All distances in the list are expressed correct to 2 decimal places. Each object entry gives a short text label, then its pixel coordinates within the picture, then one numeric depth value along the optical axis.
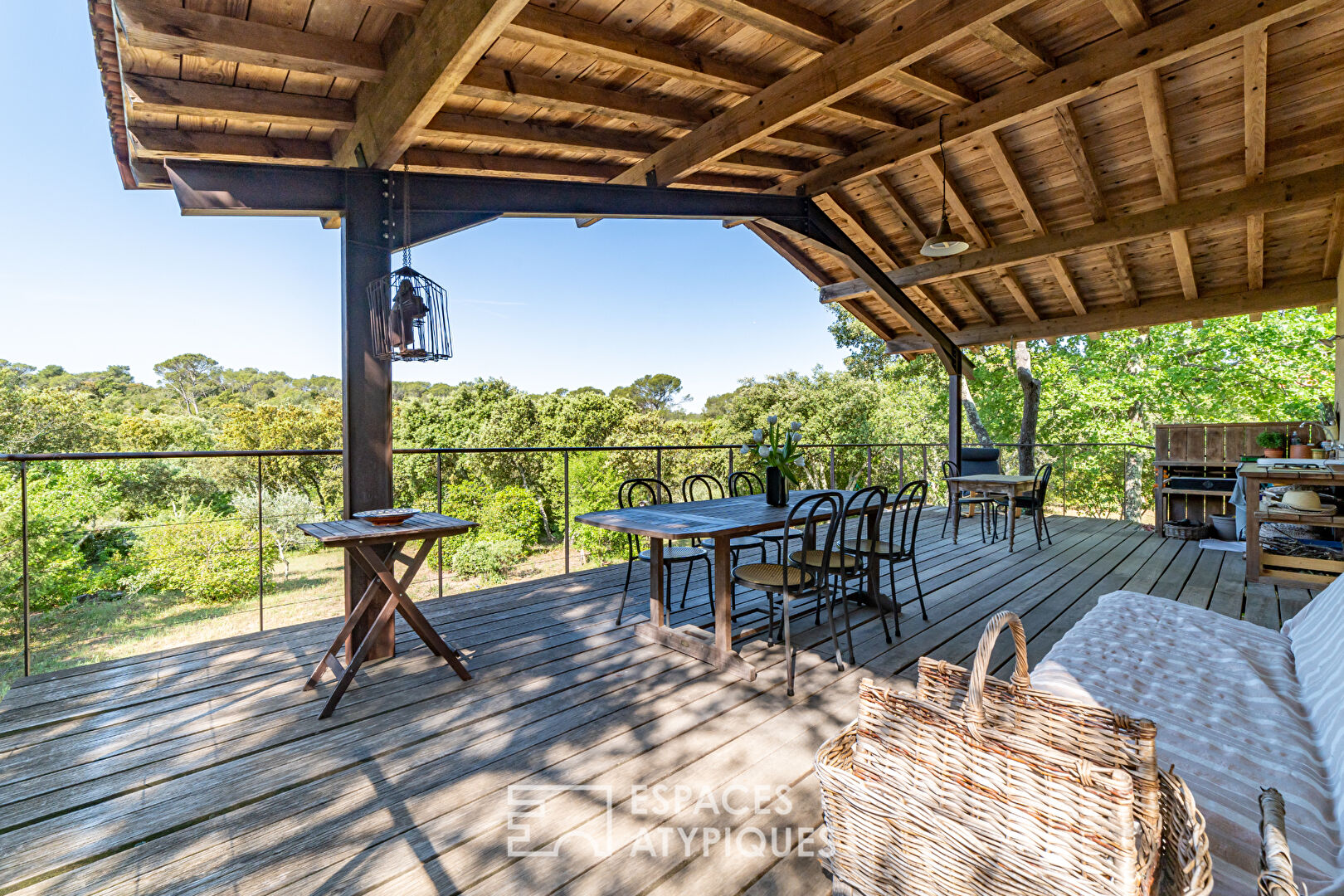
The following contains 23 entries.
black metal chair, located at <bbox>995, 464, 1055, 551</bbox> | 5.65
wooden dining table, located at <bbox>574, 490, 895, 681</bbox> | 2.64
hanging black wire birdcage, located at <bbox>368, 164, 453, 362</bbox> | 2.76
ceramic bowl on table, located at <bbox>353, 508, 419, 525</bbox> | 2.55
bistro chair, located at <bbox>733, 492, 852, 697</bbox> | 2.70
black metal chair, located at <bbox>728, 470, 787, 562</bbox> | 4.52
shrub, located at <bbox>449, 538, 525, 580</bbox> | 16.16
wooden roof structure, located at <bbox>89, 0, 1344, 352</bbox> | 2.28
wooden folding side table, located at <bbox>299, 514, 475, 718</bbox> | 2.38
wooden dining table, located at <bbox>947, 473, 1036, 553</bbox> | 5.70
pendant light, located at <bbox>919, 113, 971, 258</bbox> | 4.21
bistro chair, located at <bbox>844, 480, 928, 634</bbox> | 3.24
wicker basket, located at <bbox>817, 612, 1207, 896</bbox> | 0.87
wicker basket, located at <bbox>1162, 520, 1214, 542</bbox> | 6.09
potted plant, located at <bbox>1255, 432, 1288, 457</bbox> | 4.82
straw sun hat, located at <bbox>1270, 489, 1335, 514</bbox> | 3.74
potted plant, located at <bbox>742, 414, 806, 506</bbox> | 3.34
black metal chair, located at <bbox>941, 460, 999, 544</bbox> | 5.70
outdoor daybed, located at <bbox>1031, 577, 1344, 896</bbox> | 1.09
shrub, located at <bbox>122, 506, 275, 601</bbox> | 14.73
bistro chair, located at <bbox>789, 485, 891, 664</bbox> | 2.93
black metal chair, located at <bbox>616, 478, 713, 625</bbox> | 3.25
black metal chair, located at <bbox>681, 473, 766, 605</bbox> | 3.52
